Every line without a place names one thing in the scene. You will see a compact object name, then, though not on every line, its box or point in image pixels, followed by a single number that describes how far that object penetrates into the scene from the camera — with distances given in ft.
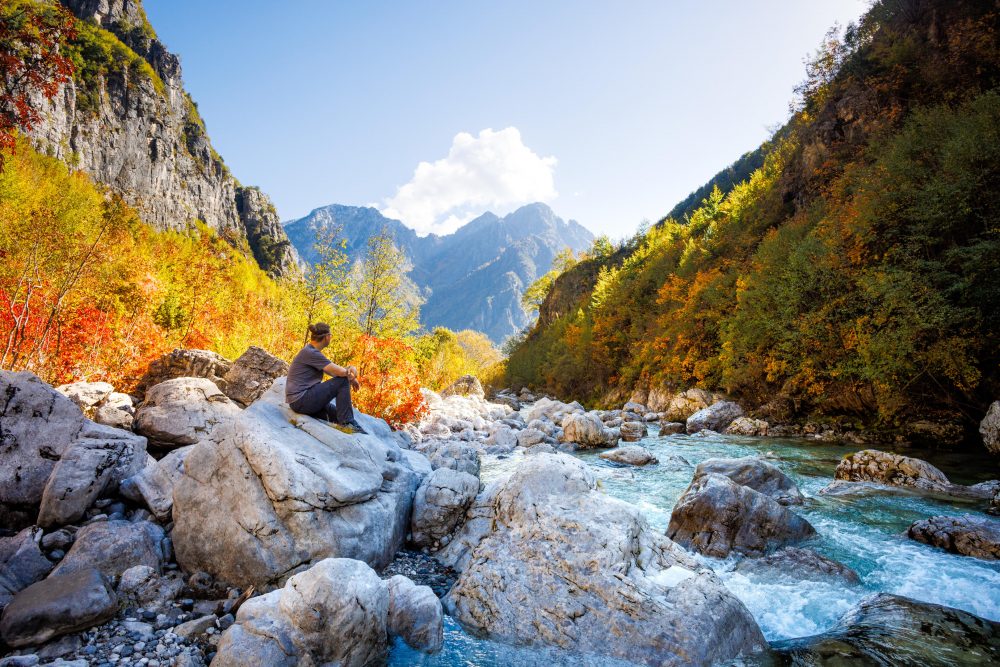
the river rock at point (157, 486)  21.43
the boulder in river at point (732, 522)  22.85
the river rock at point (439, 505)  23.80
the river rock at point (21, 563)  15.81
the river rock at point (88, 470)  19.36
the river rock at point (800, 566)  19.79
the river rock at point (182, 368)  37.01
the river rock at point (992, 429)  37.32
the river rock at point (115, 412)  28.66
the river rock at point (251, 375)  36.99
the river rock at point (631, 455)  44.65
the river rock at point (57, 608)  13.20
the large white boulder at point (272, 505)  17.85
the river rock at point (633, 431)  62.13
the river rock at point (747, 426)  60.75
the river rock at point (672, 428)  67.07
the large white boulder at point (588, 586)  15.38
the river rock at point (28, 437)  19.63
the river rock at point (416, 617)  15.53
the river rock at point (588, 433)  56.18
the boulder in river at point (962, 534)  20.84
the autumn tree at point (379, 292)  67.26
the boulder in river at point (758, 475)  30.53
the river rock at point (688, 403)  82.36
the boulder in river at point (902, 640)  14.19
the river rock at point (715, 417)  68.33
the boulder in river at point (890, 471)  31.40
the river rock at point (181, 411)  27.99
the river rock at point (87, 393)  29.78
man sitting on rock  23.86
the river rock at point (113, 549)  16.99
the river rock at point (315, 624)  13.05
